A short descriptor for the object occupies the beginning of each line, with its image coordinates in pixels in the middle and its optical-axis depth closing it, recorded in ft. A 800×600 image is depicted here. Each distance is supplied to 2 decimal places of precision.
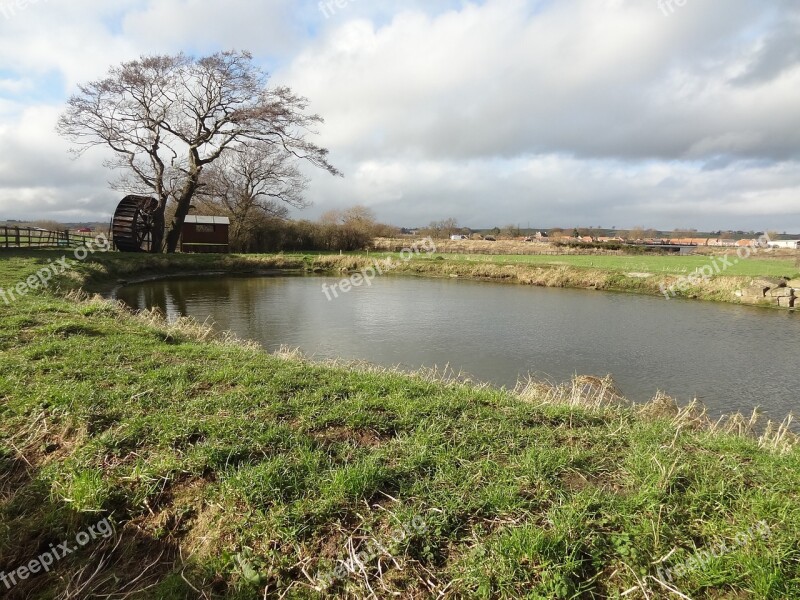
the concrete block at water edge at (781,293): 71.05
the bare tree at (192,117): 89.04
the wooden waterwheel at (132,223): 96.22
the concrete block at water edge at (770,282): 73.26
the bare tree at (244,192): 133.69
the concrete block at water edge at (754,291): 72.90
